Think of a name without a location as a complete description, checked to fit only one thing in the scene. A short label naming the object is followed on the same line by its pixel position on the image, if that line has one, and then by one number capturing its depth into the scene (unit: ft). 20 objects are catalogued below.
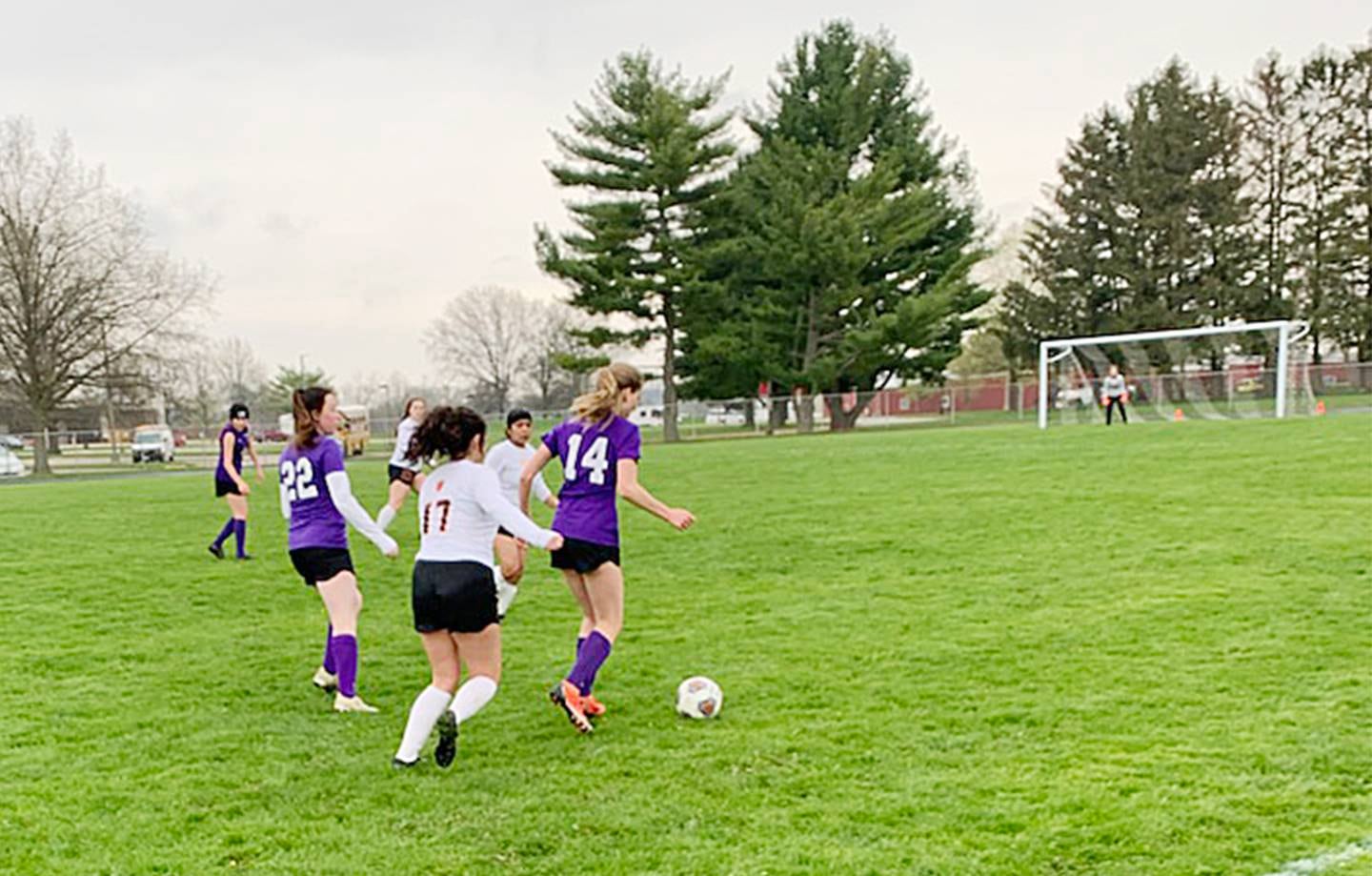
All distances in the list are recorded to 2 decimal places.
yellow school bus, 135.23
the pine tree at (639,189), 133.39
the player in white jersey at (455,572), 14.93
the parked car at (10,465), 121.80
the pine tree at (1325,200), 152.56
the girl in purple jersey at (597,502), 17.10
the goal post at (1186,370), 97.64
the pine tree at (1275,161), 158.71
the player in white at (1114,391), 87.61
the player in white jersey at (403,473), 35.60
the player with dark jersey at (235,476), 35.14
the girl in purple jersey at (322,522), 18.97
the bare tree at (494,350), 244.01
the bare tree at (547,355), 236.84
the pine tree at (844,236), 134.00
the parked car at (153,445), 137.49
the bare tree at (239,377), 280.92
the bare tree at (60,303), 134.51
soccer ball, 17.70
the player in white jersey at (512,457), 25.88
